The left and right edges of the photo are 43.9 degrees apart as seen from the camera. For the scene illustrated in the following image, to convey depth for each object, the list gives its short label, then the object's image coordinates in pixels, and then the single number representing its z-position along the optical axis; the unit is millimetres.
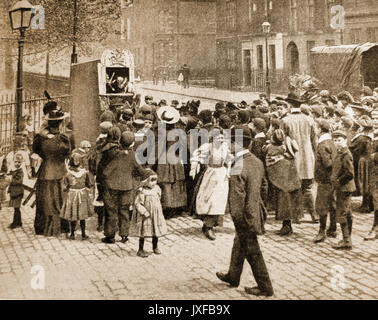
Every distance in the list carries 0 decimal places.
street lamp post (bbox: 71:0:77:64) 9850
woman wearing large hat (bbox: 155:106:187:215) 7211
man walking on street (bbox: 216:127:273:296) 4680
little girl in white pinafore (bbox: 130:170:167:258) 5766
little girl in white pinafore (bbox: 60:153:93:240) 6277
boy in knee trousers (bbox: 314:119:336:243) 6148
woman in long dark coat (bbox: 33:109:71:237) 6441
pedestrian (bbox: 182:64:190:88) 11937
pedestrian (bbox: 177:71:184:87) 11900
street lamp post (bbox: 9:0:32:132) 7059
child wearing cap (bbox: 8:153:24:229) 6688
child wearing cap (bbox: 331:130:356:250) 5867
